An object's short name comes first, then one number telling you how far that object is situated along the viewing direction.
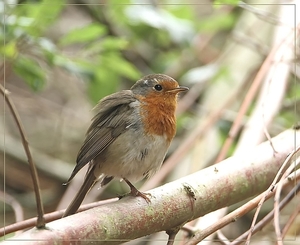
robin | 4.13
